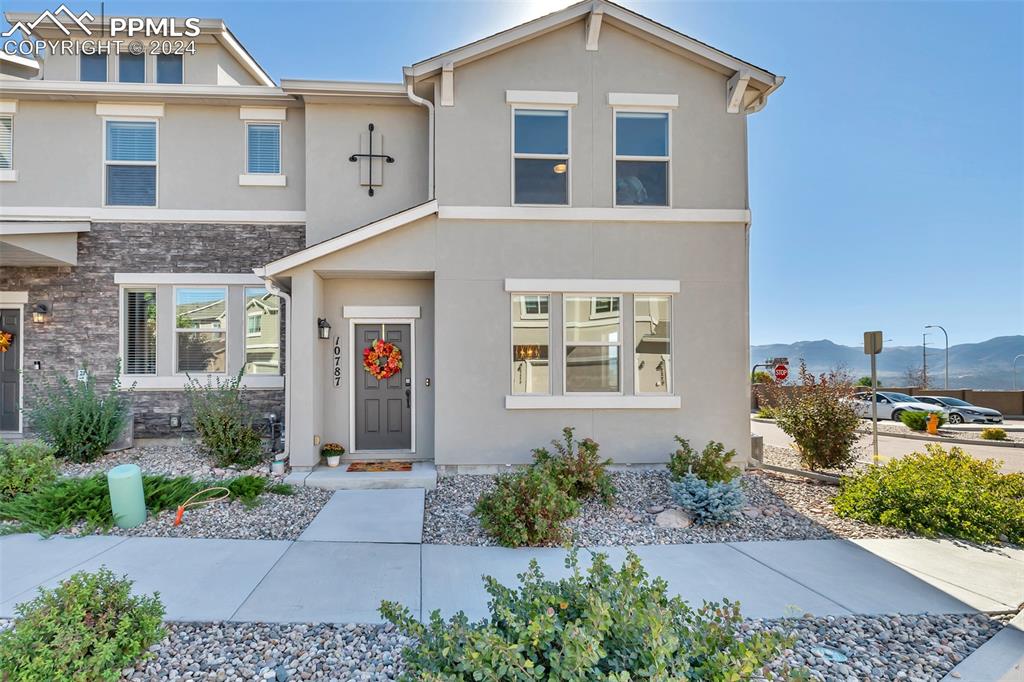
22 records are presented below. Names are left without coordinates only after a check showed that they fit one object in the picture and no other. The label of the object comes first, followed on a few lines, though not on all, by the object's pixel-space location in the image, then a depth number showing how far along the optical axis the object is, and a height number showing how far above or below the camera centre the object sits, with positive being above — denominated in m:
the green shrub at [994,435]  13.37 -2.58
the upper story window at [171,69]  10.01 +6.12
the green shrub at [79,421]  7.30 -1.12
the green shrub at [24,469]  5.50 -1.44
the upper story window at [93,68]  9.91 +6.08
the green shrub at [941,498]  5.04 -1.77
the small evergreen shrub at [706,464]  6.19 -1.61
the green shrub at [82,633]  2.34 -1.53
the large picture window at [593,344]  7.47 +0.07
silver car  17.48 -2.59
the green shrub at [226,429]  7.14 -1.24
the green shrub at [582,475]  5.93 -1.64
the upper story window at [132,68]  9.91 +6.07
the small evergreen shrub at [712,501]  5.38 -1.81
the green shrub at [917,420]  15.06 -2.43
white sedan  17.59 -2.29
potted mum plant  7.34 -1.66
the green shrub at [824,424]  7.61 -1.28
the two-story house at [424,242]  7.27 +1.79
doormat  7.16 -1.87
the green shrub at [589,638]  1.86 -1.28
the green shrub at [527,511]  4.73 -1.72
